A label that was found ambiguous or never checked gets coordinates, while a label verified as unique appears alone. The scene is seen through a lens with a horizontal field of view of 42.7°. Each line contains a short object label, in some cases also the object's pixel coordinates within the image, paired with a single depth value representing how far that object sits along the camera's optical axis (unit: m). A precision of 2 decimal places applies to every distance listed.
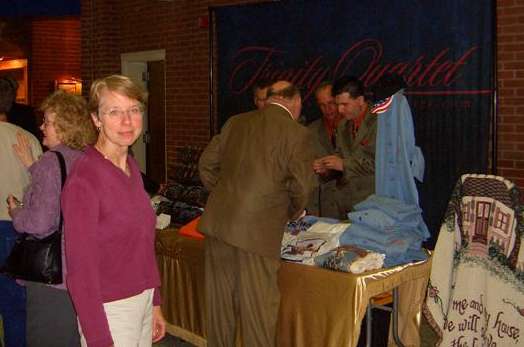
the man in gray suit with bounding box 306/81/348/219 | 4.31
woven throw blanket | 2.94
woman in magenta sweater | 1.89
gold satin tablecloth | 3.09
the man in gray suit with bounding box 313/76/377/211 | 4.00
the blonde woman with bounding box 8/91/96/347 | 2.43
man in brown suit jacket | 3.29
